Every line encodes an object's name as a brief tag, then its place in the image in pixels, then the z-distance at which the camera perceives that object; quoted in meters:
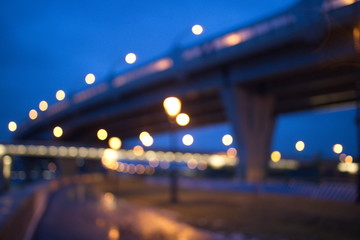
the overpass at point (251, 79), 31.61
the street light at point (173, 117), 23.58
